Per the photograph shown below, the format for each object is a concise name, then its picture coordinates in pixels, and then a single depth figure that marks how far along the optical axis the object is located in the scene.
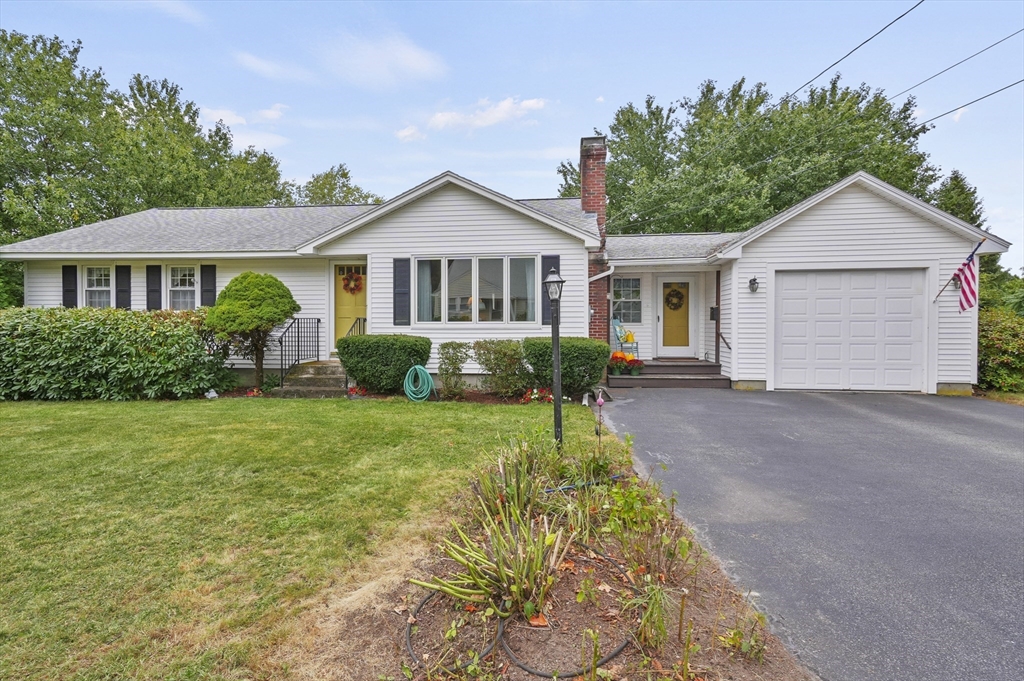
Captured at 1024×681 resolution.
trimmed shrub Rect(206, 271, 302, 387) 8.73
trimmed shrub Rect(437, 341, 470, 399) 8.53
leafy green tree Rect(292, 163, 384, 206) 31.20
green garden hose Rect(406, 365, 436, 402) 8.36
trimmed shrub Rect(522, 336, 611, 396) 7.91
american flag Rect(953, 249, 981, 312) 8.59
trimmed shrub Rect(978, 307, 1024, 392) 8.90
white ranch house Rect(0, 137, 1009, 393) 8.99
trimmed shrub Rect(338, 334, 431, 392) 8.52
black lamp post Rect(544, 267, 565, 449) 4.01
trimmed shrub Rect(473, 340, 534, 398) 8.30
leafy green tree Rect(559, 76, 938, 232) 18.64
